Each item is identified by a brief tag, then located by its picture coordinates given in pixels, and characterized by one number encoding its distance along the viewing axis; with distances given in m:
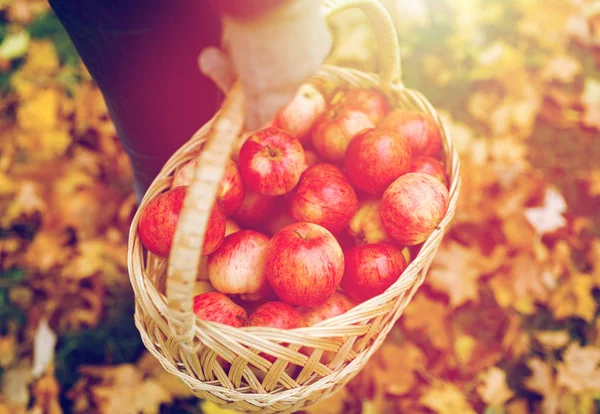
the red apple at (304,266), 0.99
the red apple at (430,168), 1.20
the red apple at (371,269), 1.07
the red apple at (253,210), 1.21
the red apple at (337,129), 1.24
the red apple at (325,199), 1.13
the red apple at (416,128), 1.25
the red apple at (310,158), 1.31
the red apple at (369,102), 1.33
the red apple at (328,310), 1.07
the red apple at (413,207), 1.08
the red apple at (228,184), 1.13
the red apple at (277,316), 1.00
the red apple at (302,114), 1.31
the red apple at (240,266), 1.07
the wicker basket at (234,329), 0.77
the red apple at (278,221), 1.27
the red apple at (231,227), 1.19
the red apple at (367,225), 1.18
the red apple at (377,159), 1.13
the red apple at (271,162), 1.13
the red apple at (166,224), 1.04
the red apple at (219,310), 1.00
